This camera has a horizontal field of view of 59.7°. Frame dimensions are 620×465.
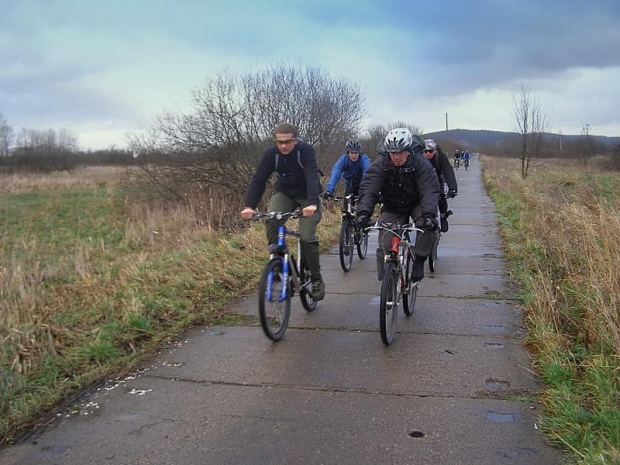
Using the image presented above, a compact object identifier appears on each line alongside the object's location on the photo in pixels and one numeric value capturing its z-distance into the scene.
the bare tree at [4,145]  66.48
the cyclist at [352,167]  8.59
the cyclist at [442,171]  7.98
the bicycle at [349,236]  7.90
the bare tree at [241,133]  19.25
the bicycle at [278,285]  4.59
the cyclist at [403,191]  4.94
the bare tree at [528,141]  28.22
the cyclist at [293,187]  5.11
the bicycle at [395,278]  4.50
